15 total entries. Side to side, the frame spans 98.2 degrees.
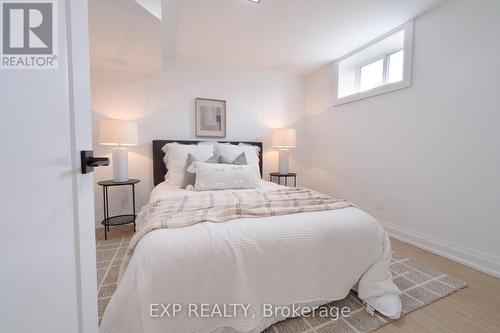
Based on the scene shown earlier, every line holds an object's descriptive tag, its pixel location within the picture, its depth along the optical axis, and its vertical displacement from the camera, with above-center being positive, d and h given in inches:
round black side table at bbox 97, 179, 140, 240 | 94.1 -30.3
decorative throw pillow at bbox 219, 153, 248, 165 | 102.9 -2.3
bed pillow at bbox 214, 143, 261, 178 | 108.8 +1.7
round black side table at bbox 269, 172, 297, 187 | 132.6 -13.8
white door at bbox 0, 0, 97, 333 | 15.9 -3.2
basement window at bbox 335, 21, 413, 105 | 92.0 +47.3
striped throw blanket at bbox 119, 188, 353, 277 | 47.0 -13.9
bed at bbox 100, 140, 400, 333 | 37.1 -23.5
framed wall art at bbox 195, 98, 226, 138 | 124.3 +21.7
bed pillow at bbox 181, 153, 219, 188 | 93.1 -9.7
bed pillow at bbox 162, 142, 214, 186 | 98.5 -0.7
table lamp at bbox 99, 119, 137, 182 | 94.3 +6.8
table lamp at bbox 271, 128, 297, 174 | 130.3 +8.9
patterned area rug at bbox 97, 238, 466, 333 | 48.2 -37.0
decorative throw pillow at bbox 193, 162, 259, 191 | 85.9 -8.8
